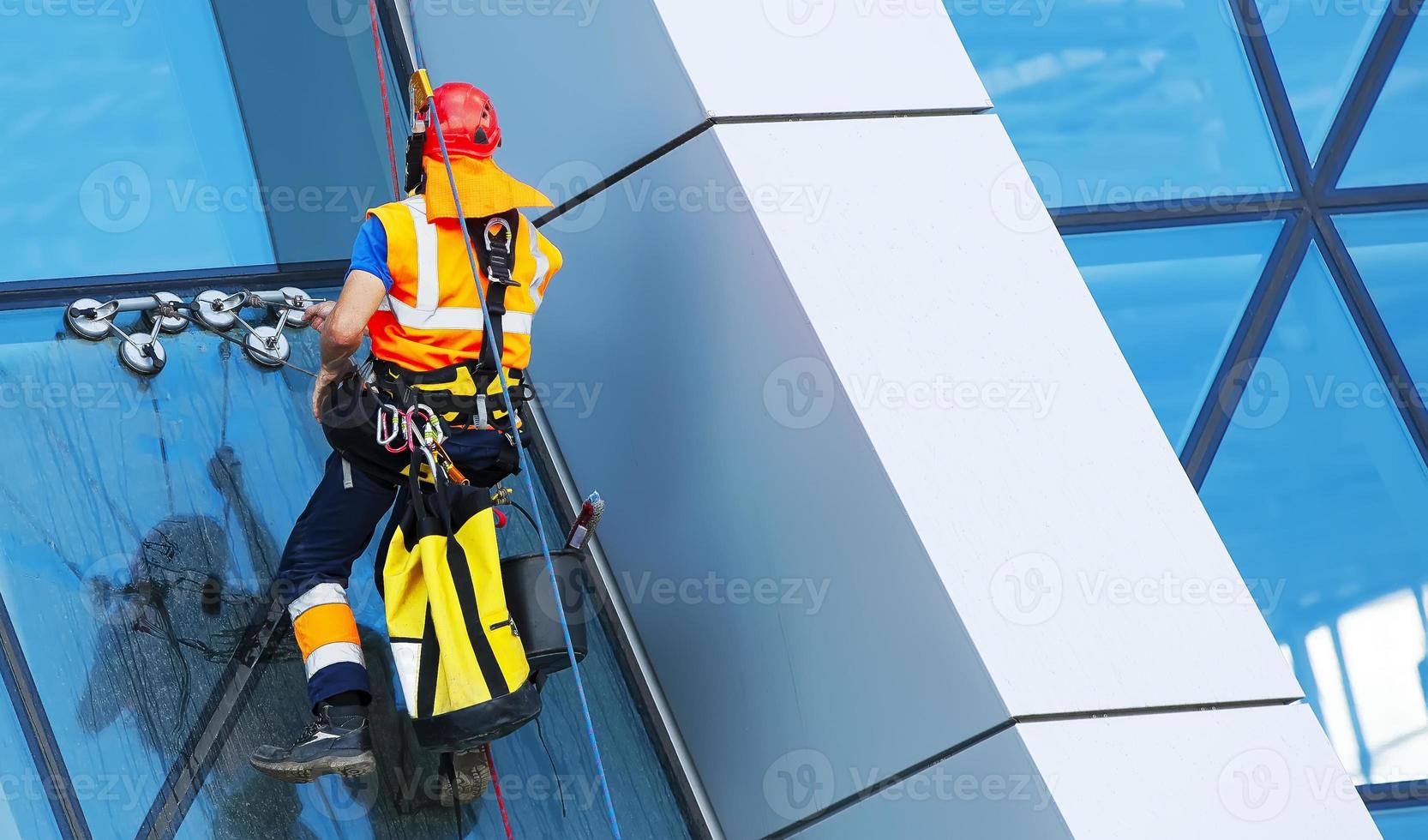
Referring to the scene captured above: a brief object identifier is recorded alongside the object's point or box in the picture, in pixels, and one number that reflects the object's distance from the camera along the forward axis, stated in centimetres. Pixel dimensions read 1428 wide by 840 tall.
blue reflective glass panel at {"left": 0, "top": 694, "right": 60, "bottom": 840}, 787
